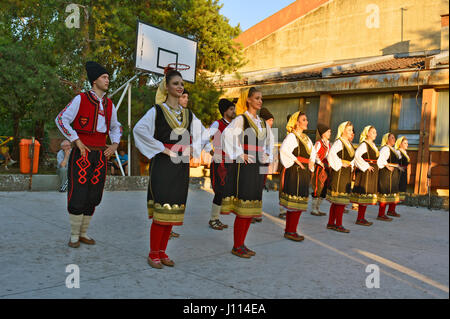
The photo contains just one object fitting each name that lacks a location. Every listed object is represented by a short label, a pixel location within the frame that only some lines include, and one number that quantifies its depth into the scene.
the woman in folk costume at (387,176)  7.44
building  11.05
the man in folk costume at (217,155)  5.93
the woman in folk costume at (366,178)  6.92
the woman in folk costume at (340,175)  6.21
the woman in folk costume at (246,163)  4.33
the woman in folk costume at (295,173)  5.22
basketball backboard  10.51
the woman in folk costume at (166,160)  3.70
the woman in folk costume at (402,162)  8.53
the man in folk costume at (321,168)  7.08
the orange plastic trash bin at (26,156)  9.35
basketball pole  10.59
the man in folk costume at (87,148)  4.25
